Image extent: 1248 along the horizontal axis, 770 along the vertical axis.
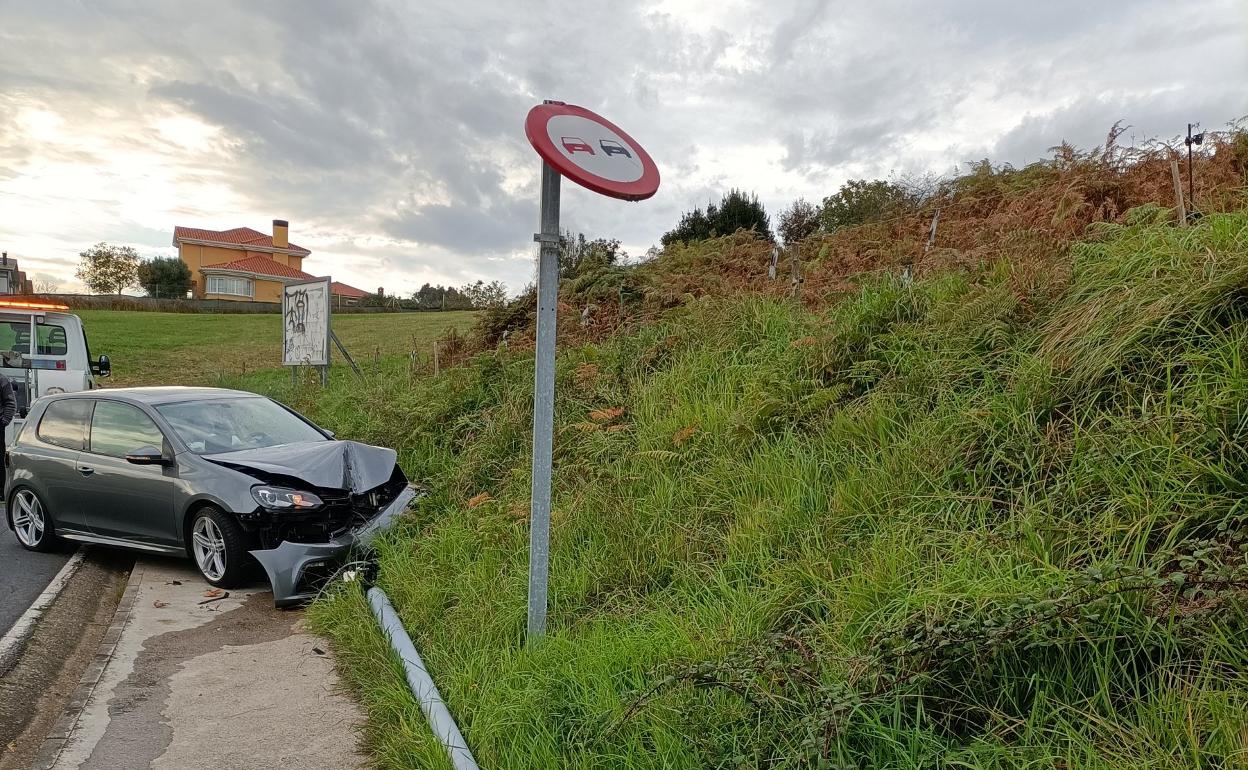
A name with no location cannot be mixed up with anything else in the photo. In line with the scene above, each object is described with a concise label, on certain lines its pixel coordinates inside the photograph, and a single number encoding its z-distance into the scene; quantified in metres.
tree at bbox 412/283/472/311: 45.09
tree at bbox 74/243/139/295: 65.00
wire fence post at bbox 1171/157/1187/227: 4.68
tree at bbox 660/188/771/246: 21.41
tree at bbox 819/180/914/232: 11.56
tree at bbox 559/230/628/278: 12.12
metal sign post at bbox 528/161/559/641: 3.87
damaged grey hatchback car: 5.98
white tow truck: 11.48
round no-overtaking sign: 3.49
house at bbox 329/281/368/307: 74.12
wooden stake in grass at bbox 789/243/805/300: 7.34
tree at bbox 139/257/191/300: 62.56
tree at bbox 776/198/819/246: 17.88
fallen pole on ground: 3.28
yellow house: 64.88
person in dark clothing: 9.68
